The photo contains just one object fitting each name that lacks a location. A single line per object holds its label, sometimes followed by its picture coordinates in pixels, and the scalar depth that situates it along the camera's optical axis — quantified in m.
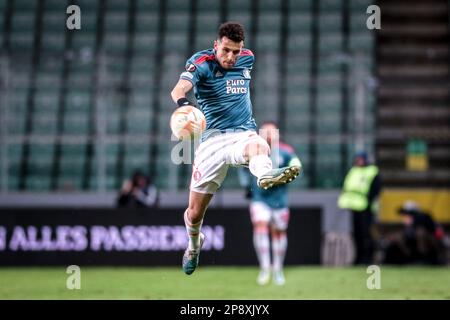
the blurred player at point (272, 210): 14.73
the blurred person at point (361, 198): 17.59
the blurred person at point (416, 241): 18.09
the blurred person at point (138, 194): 17.94
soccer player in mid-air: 9.27
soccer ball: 8.56
